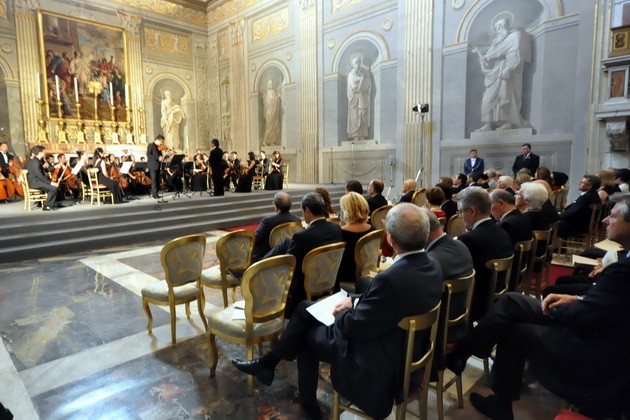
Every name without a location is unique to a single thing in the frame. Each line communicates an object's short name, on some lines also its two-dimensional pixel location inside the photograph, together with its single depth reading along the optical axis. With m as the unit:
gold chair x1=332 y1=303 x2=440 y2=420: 1.62
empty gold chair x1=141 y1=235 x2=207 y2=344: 2.96
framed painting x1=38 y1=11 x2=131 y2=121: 12.93
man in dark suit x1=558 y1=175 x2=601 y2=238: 4.89
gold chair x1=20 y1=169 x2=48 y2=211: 7.46
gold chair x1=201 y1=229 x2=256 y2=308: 3.23
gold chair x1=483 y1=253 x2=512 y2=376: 2.38
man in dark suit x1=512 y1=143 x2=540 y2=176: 8.41
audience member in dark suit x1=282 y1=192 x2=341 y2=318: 2.78
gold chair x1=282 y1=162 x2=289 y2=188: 12.82
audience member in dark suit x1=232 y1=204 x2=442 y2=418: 1.62
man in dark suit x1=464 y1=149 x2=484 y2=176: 9.35
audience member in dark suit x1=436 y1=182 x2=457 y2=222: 4.55
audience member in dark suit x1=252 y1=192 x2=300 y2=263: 3.53
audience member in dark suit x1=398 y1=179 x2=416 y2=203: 5.66
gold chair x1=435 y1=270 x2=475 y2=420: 1.97
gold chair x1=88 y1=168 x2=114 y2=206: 8.24
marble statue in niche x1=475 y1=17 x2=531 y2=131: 8.97
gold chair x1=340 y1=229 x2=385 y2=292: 3.06
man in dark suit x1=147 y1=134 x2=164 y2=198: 8.47
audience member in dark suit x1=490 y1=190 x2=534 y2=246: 2.91
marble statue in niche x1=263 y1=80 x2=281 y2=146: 14.87
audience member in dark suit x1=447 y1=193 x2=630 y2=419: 1.59
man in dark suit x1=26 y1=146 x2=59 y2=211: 7.53
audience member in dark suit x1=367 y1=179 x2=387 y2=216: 5.18
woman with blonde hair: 3.21
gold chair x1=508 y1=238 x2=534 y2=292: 2.83
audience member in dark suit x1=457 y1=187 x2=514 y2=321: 2.49
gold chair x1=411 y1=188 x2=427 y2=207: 5.58
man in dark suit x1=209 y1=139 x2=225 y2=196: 9.33
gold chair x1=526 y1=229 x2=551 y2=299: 3.36
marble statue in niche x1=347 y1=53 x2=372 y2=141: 12.02
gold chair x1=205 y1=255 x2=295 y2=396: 2.27
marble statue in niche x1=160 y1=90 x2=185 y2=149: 16.05
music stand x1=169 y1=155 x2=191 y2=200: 10.78
